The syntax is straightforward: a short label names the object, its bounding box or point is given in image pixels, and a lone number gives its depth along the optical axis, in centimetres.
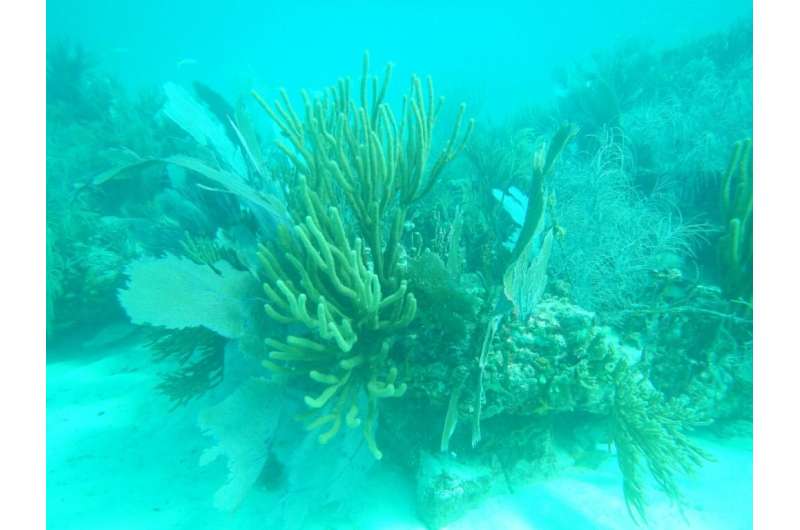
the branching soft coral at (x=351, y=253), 186
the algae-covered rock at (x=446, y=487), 230
